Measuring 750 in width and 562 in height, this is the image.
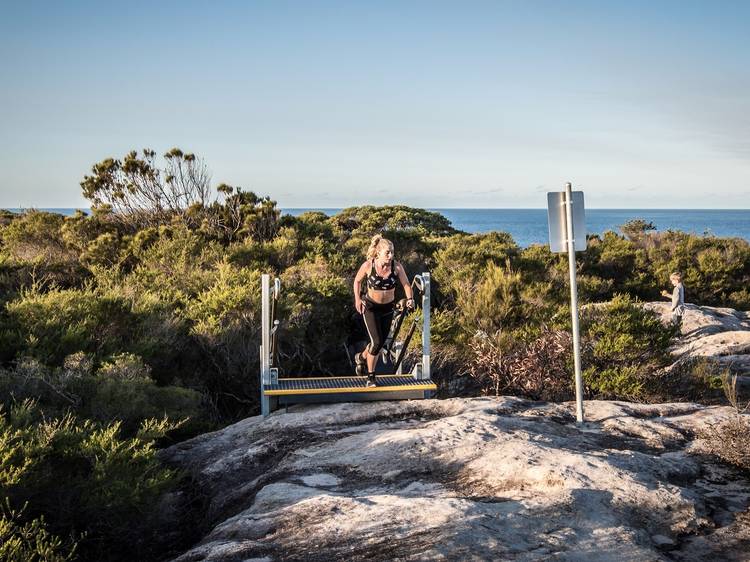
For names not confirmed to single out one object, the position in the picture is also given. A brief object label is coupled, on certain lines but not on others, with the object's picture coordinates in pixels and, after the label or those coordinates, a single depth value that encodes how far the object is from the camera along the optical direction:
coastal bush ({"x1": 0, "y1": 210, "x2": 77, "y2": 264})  16.66
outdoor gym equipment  7.39
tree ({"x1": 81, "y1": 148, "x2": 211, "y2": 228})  21.08
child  14.62
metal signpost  6.89
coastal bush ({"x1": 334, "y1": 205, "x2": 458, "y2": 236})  33.34
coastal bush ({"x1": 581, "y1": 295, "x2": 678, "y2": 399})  8.68
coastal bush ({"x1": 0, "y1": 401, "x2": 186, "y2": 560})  4.68
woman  7.55
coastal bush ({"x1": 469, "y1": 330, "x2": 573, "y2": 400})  8.90
